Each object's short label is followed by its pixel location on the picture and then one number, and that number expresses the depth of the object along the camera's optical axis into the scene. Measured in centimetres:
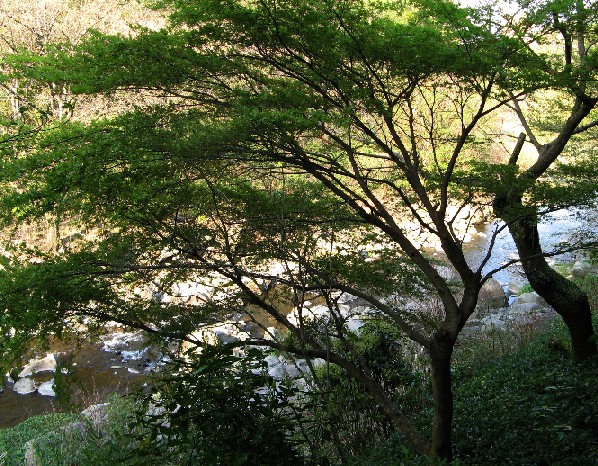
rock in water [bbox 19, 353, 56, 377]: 884
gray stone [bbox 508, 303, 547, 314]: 1022
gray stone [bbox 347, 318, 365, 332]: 1000
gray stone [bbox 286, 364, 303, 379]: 867
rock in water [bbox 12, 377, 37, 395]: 834
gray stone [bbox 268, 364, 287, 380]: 834
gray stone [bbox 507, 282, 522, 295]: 1230
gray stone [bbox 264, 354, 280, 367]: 915
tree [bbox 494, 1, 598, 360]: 380
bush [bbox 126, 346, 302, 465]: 182
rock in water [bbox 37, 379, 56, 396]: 824
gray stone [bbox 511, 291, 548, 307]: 1091
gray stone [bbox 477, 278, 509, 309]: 1088
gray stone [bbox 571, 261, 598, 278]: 1217
